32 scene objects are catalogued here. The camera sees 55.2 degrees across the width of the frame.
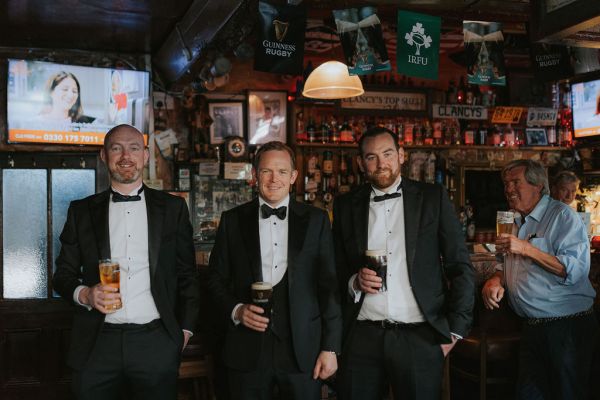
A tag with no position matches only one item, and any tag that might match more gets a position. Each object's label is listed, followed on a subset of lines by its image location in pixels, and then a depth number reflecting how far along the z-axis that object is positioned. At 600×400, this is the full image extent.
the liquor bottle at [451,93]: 7.55
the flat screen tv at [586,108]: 7.51
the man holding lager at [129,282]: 2.65
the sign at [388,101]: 7.06
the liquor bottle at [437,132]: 7.51
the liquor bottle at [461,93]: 7.59
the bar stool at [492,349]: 3.69
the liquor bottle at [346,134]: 7.13
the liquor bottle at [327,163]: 7.04
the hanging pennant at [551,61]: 5.12
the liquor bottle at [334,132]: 7.12
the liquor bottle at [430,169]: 7.44
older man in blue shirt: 3.18
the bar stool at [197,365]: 3.84
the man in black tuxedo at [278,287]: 2.60
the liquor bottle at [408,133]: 7.40
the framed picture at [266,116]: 6.75
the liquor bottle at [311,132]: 7.02
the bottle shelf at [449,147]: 7.02
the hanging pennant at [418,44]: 4.23
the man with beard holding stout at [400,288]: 2.72
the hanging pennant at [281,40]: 3.94
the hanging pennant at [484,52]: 4.55
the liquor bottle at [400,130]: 7.42
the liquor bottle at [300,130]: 7.00
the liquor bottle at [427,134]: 7.47
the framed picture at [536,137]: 7.97
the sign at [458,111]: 7.46
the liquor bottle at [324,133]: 7.05
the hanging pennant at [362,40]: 4.18
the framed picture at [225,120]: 6.70
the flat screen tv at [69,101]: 5.01
